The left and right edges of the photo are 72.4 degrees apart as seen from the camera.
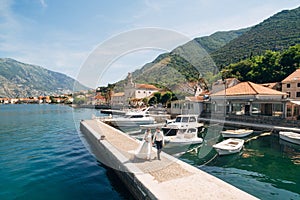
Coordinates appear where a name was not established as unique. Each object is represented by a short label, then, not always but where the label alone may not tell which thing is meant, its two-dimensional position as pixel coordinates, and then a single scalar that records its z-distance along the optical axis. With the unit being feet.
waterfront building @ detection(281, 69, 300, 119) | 107.42
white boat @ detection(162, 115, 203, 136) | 60.68
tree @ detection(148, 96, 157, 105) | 129.03
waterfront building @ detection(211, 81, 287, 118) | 78.11
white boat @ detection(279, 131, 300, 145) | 49.59
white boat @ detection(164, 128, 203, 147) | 48.62
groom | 27.04
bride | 26.48
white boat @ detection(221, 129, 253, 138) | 57.29
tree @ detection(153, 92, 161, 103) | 115.03
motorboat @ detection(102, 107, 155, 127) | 87.04
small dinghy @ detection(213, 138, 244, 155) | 40.01
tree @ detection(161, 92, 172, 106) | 119.70
